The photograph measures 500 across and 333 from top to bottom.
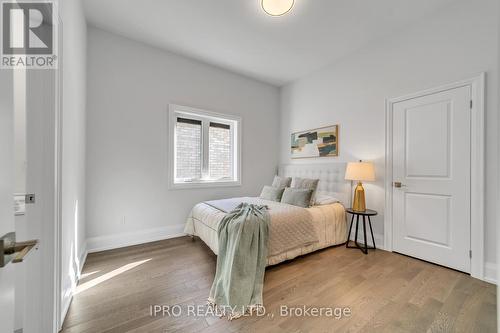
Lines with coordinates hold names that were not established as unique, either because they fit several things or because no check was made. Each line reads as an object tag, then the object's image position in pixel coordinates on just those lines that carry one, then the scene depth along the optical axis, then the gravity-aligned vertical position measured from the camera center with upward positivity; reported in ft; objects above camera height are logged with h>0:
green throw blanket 5.34 -3.06
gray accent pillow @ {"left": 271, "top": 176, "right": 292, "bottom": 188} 11.35 -0.95
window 11.11 +1.10
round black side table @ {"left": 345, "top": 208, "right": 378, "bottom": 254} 8.70 -2.74
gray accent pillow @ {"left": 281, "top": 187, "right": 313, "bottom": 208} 9.21 -1.53
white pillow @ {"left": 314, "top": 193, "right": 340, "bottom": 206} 9.86 -1.77
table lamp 8.77 -0.45
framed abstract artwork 11.34 +1.48
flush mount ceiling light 6.87 +5.74
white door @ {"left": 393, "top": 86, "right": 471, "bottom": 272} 7.19 -0.46
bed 7.55 -2.41
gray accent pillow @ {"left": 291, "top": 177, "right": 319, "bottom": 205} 9.88 -0.96
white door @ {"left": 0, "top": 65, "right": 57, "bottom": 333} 3.98 -0.61
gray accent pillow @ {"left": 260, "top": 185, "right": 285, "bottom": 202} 10.58 -1.54
